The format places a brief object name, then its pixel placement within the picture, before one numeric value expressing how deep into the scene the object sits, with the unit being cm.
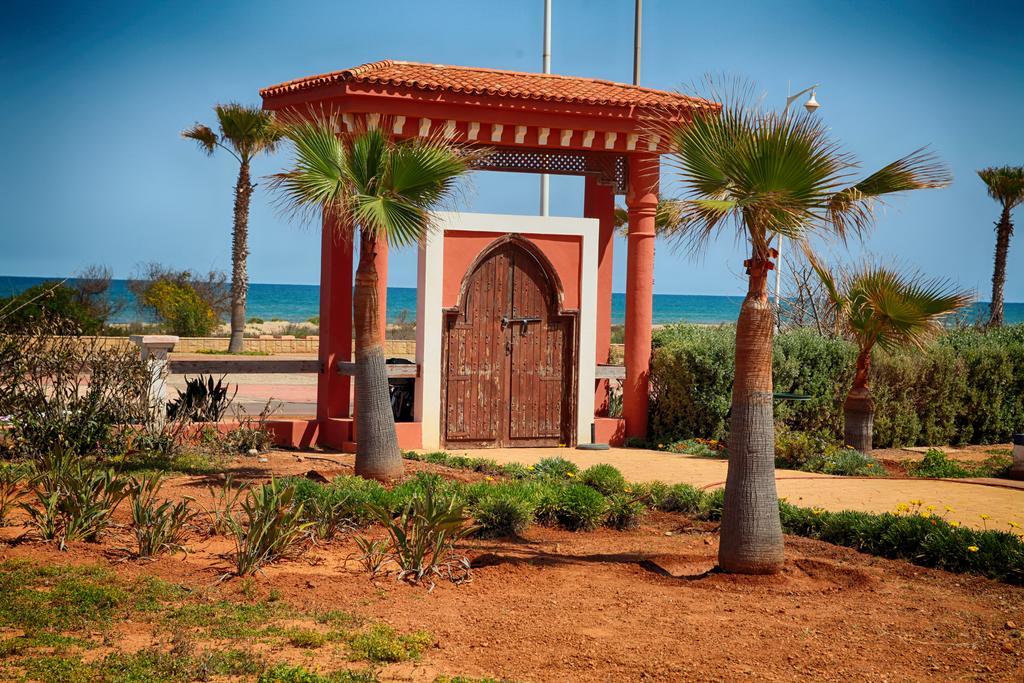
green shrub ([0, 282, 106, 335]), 1102
